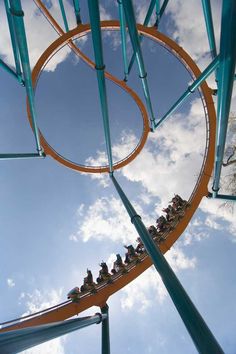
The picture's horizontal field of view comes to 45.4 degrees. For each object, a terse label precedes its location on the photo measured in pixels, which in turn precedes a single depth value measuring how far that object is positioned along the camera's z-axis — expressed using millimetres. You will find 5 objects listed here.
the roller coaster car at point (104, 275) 7155
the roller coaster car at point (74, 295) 6434
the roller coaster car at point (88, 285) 6799
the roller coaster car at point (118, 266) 7428
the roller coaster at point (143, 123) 2145
